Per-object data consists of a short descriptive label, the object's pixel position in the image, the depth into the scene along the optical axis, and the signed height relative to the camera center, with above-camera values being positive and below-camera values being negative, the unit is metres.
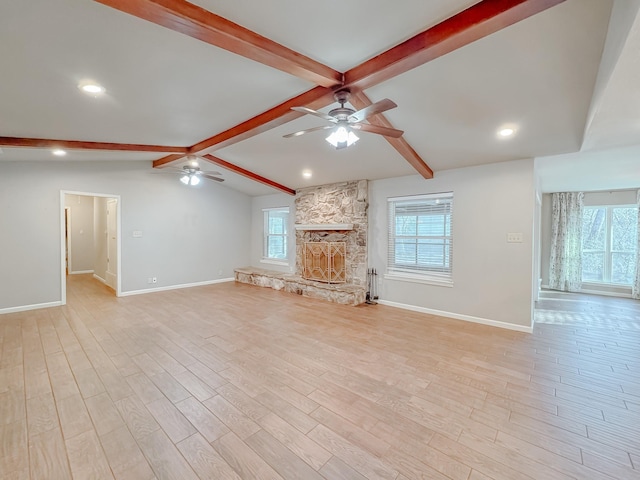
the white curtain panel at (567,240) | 6.65 -0.06
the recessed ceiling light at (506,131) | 3.34 +1.28
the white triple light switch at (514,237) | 4.09 -0.01
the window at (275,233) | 7.77 +0.05
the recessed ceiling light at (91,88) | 2.48 +1.31
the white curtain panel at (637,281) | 6.02 -0.91
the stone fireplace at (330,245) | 5.75 -0.22
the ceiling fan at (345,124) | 2.41 +1.04
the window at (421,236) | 4.95 +0.00
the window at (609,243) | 6.27 -0.13
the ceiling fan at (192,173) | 5.48 +1.20
